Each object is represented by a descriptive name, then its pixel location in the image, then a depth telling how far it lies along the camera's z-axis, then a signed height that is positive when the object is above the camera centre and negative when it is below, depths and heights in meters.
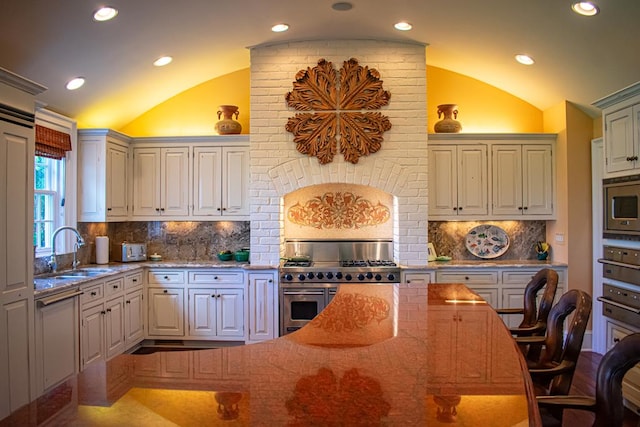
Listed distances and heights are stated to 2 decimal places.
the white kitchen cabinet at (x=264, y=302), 5.08 -0.90
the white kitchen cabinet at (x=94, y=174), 5.12 +0.51
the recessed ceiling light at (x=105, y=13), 3.53 +1.60
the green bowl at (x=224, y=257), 5.56 -0.44
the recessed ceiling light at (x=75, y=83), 4.41 +1.32
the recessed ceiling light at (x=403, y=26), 4.65 +1.94
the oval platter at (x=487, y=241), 5.74 -0.29
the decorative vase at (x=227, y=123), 5.59 +1.16
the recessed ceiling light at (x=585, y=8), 3.42 +1.56
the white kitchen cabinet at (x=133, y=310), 4.93 -0.97
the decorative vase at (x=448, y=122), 5.51 +1.14
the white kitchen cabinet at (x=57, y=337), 3.50 -0.93
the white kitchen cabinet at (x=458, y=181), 5.43 +0.43
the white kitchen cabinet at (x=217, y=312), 5.21 -1.03
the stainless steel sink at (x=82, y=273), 4.54 -0.52
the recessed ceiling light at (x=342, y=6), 4.24 +1.96
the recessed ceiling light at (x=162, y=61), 4.81 +1.66
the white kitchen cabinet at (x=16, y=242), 3.01 -0.14
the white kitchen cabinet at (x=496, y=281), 5.14 -0.70
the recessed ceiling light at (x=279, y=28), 4.69 +1.95
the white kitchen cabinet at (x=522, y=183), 5.45 +0.40
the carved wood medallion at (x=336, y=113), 5.17 +1.18
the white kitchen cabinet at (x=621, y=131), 3.58 +0.69
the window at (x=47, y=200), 4.65 +0.21
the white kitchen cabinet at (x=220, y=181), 5.50 +0.46
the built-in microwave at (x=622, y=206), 3.56 +0.09
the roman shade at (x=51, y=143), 4.46 +0.78
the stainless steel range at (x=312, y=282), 5.02 -0.68
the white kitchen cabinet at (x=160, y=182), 5.56 +0.46
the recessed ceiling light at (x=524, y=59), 4.67 +1.60
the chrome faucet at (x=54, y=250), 4.50 -0.29
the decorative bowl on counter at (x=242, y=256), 5.48 -0.43
